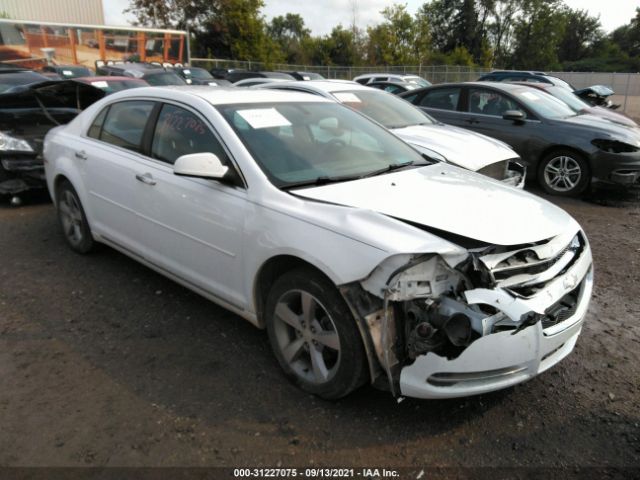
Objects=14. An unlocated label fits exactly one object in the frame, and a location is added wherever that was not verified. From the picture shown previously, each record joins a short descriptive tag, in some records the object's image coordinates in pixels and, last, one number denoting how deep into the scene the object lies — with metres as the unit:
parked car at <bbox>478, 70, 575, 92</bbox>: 15.19
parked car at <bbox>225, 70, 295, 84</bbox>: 21.15
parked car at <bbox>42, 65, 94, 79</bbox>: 16.77
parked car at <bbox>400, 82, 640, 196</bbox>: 7.06
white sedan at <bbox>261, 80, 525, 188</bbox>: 5.88
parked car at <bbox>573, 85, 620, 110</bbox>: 14.33
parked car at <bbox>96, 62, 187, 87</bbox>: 15.82
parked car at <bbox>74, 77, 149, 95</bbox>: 9.99
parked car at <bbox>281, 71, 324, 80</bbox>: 22.36
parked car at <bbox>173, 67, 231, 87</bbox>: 18.82
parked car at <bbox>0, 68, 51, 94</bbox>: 8.68
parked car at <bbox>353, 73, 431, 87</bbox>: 19.16
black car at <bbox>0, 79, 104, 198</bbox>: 6.38
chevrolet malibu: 2.37
